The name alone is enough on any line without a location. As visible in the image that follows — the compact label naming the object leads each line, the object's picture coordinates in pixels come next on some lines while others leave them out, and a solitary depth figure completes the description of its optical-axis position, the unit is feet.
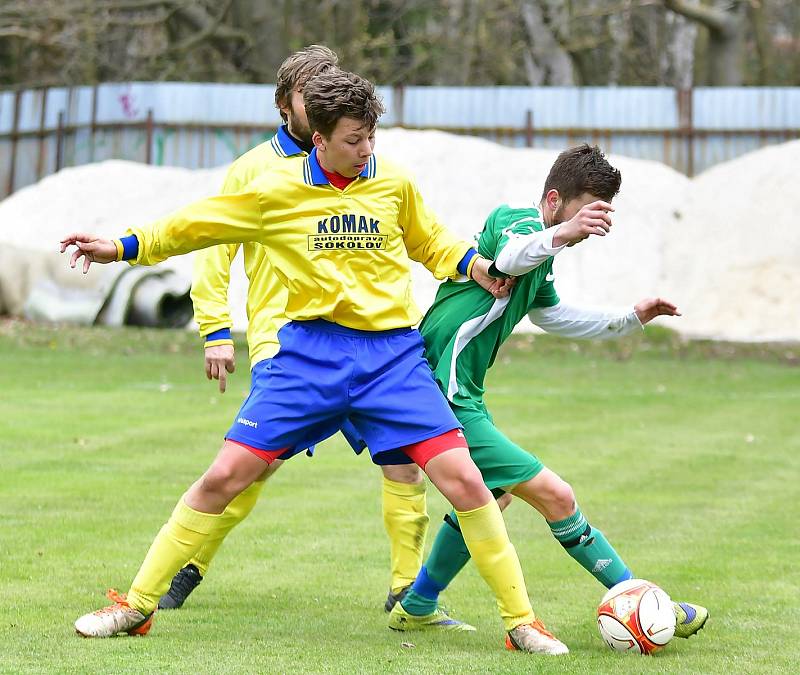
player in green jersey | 36.19
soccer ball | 35.58
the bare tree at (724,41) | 213.01
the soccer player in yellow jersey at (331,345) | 34.78
